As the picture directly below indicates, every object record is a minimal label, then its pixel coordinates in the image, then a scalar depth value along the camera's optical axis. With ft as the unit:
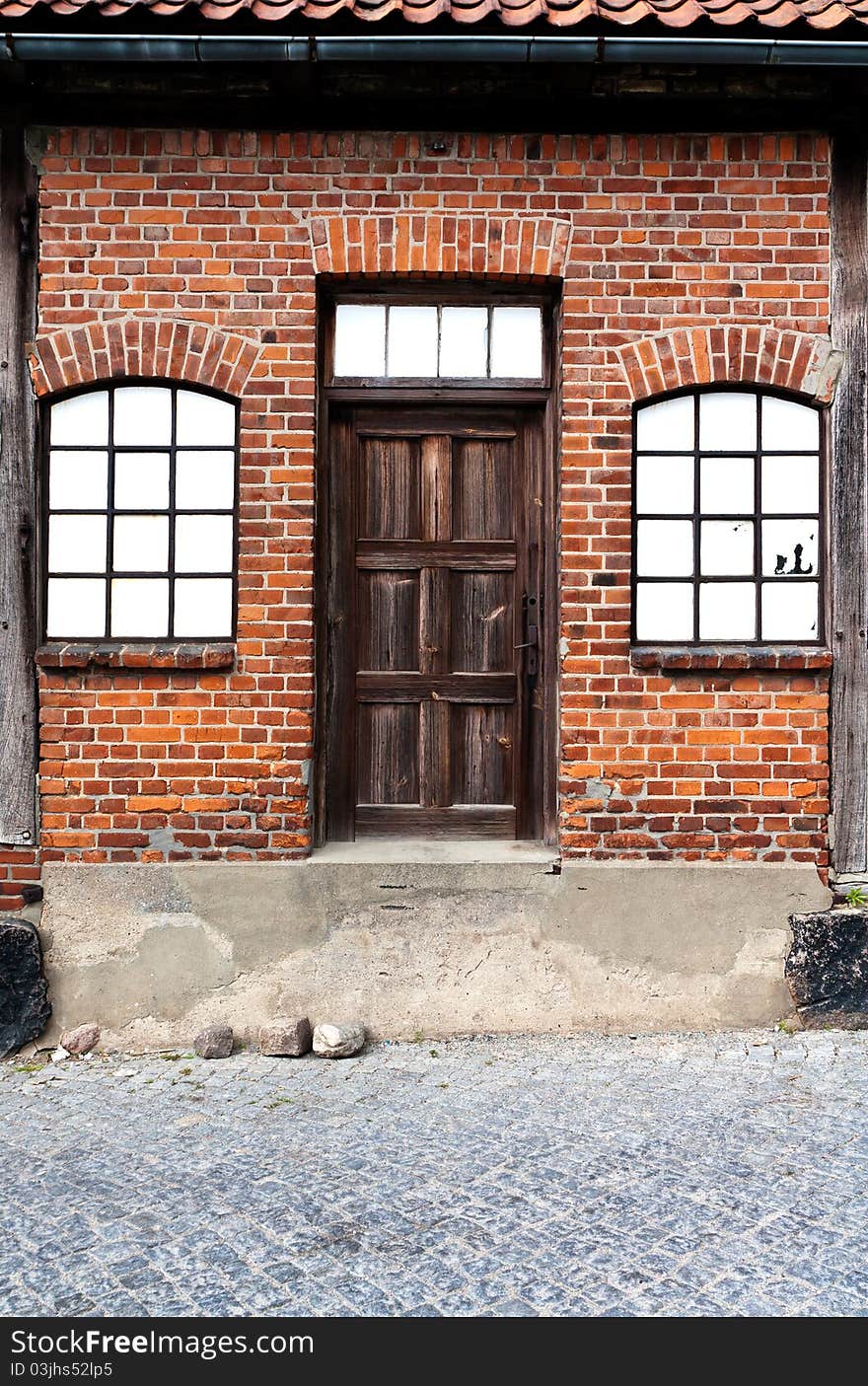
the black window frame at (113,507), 14.90
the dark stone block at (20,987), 14.42
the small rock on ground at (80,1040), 14.38
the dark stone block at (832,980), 14.58
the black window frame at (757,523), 15.03
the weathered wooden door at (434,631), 15.83
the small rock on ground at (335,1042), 13.82
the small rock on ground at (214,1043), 13.97
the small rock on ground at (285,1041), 13.89
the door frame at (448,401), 15.28
